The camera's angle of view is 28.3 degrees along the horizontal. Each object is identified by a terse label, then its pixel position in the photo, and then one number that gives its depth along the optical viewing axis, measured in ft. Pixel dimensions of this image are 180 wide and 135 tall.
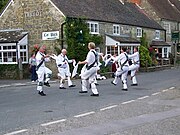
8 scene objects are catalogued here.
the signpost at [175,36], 138.85
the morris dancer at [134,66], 58.90
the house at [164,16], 155.12
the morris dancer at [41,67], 46.32
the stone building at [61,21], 91.91
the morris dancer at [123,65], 53.40
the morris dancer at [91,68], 44.78
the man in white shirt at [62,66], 55.52
